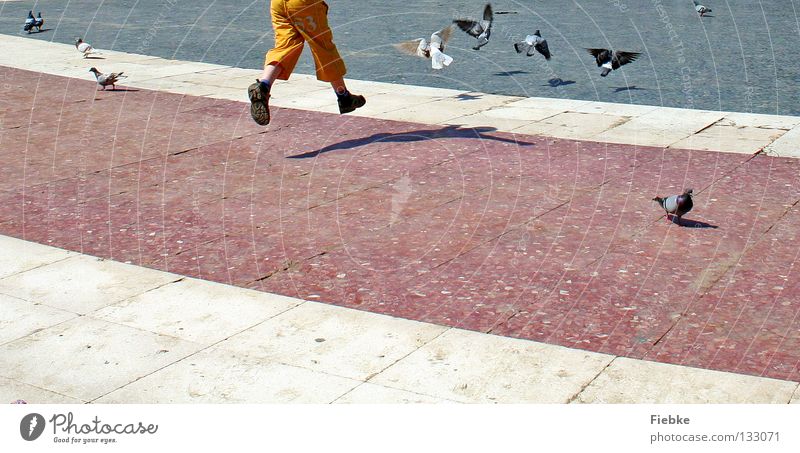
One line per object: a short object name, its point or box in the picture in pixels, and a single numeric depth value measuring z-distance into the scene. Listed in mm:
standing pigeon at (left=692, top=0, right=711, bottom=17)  17875
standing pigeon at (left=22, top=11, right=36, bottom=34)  19312
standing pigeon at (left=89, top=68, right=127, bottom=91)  13203
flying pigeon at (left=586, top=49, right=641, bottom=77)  12430
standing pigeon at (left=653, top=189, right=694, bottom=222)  7438
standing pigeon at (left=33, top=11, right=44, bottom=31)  19375
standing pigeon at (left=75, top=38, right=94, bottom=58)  15852
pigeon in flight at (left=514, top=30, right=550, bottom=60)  13125
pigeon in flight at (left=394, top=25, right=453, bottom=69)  12375
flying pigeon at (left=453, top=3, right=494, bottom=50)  14969
